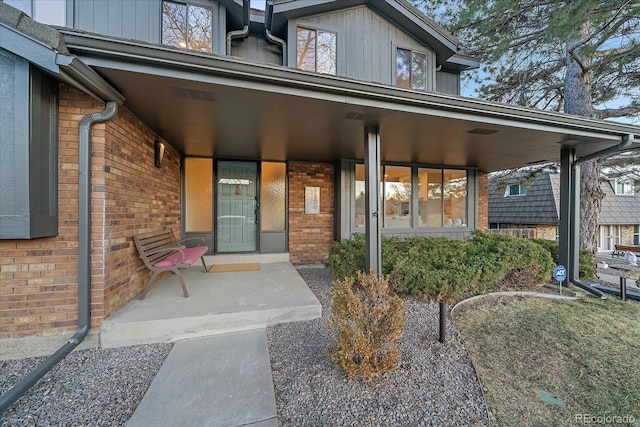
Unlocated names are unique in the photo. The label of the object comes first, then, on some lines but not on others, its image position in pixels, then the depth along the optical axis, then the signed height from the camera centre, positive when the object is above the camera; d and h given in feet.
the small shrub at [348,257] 13.51 -2.44
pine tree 15.62 +11.74
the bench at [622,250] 32.42 -4.75
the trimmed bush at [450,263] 11.93 -2.53
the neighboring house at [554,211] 40.88 +0.52
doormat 16.19 -3.50
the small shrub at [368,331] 6.42 -3.04
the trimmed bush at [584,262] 16.69 -3.16
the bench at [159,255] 10.52 -1.93
